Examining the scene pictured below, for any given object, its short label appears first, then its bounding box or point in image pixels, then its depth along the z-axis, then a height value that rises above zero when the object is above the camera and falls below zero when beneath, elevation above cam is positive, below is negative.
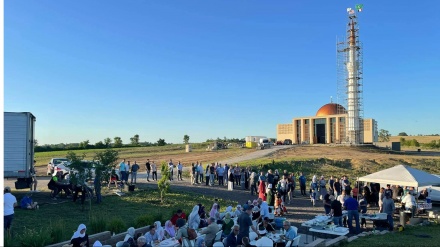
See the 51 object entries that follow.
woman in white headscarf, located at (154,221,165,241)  8.82 -2.17
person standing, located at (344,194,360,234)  11.45 -2.16
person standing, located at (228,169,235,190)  21.19 -2.19
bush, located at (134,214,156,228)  11.31 -2.47
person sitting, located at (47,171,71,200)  16.83 -2.02
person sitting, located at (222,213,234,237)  9.20 -2.14
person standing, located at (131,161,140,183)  21.75 -1.52
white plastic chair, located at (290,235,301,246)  8.75 -2.41
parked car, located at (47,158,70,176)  24.56 -1.36
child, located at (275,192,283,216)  14.68 -2.61
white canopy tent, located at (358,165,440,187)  14.51 -1.46
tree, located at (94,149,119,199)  16.05 -0.89
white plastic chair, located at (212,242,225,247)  7.27 -2.06
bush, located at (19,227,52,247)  8.41 -2.28
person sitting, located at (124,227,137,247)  7.70 -2.11
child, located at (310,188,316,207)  17.17 -2.56
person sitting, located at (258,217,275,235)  9.80 -2.39
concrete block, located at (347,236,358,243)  10.30 -2.81
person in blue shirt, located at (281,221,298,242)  8.93 -2.28
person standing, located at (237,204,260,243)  8.64 -1.98
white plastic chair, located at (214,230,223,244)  8.88 -2.34
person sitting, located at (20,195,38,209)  14.56 -2.45
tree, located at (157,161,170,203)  16.80 -1.79
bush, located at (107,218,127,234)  10.45 -2.43
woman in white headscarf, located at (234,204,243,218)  10.98 -2.12
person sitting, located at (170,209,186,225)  10.23 -2.11
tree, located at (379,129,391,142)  101.70 +2.57
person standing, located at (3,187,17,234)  9.84 -1.80
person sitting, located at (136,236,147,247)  7.21 -1.98
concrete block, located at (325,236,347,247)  9.56 -2.71
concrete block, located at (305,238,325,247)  9.03 -2.59
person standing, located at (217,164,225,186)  23.00 -1.96
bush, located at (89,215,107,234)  10.44 -2.41
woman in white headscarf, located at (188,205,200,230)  9.94 -2.15
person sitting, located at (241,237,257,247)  7.57 -2.10
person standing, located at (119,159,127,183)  20.27 -1.48
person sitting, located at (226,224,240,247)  8.00 -2.15
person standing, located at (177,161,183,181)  25.05 -1.92
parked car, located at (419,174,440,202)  16.84 -2.39
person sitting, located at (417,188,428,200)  16.19 -2.38
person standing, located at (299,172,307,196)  19.81 -2.21
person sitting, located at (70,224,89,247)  7.57 -2.03
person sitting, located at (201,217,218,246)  8.73 -2.20
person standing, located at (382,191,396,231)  11.95 -2.20
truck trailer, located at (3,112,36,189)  16.83 -0.01
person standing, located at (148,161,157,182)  24.31 -1.71
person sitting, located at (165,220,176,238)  9.32 -2.28
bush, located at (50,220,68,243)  9.26 -2.35
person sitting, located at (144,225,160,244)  8.55 -2.24
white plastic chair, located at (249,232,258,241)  8.62 -2.27
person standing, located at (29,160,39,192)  17.90 -1.62
